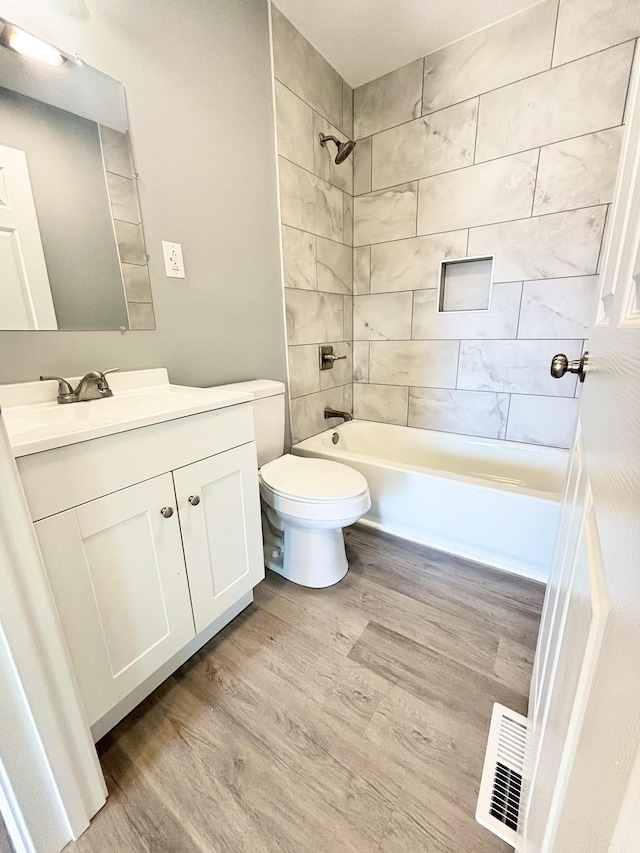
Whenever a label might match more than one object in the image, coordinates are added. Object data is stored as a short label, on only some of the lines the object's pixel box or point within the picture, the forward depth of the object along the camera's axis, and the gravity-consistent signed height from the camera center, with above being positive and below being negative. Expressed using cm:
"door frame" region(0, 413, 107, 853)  62 -72
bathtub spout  231 -55
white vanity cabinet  77 -54
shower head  192 +97
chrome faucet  109 -17
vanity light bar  96 +79
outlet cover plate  136 +28
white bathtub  151 -80
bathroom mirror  100 +42
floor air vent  81 -111
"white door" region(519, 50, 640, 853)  23 -25
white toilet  137 -66
